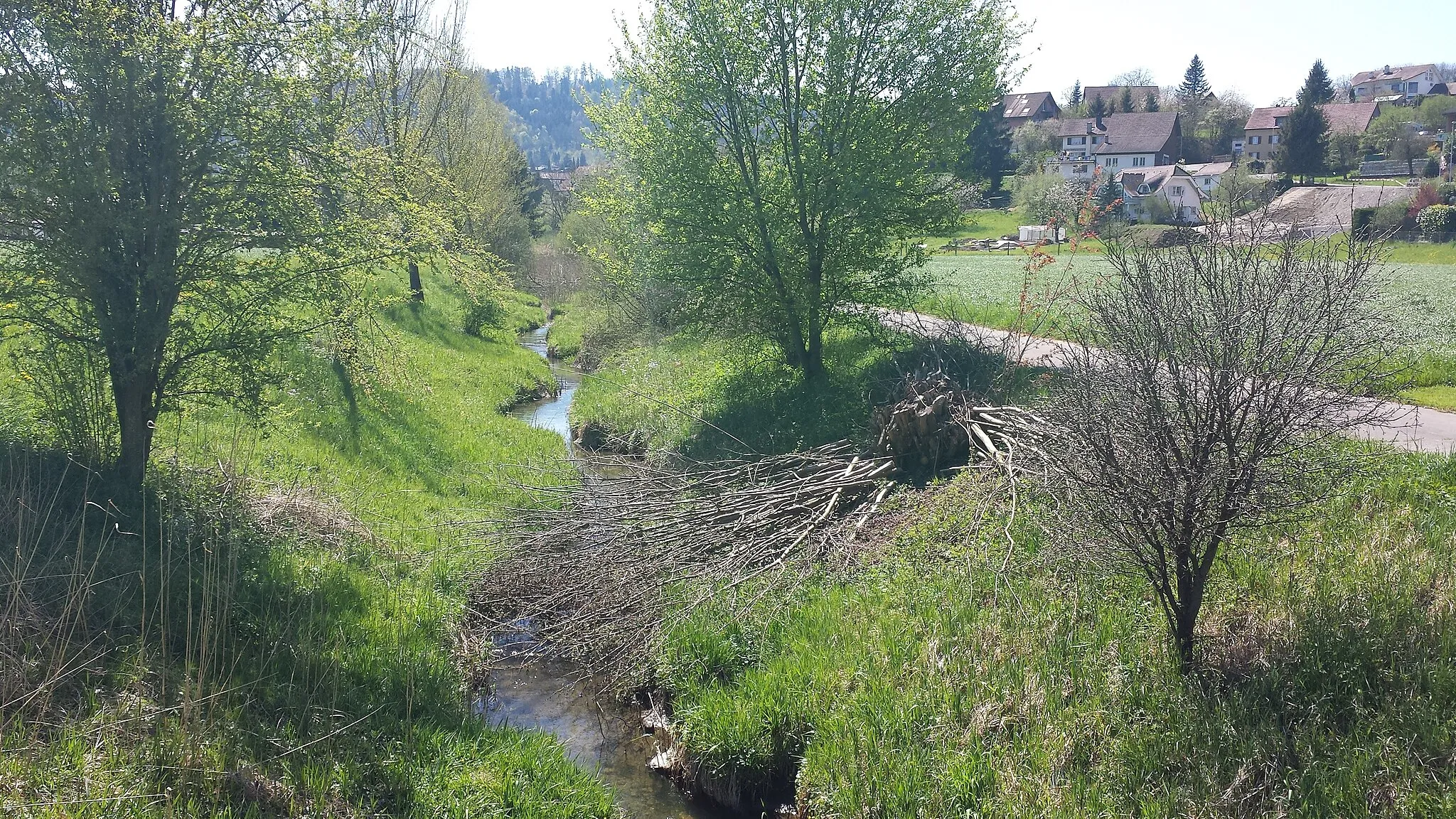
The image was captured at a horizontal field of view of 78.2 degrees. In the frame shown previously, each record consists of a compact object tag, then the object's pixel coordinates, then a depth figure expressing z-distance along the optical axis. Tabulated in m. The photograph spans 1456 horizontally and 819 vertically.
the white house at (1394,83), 122.12
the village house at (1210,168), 53.64
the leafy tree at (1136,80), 108.69
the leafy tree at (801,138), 14.23
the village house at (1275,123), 65.06
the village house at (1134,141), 71.00
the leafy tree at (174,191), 7.60
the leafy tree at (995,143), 59.06
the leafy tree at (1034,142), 66.12
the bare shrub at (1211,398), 5.41
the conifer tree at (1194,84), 94.62
